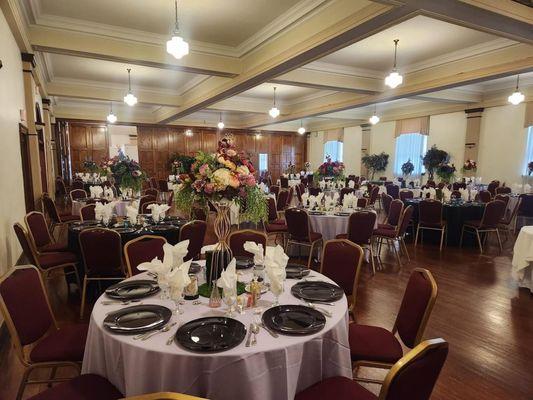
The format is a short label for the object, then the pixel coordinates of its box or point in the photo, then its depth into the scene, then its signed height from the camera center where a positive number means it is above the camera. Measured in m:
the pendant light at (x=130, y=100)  7.65 +1.31
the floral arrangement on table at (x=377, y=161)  13.08 -0.07
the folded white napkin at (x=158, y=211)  4.67 -0.75
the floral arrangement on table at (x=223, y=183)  1.98 -0.15
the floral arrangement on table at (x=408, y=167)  11.91 -0.27
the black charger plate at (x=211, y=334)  1.53 -0.86
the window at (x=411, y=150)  11.98 +0.35
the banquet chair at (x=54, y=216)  6.14 -1.13
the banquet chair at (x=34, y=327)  1.92 -1.04
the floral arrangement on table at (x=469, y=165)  8.60 -0.12
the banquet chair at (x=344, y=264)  2.76 -0.89
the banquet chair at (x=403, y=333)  2.02 -1.11
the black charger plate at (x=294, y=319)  1.68 -0.86
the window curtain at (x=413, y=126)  11.68 +1.21
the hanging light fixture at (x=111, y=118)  10.55 +1.21
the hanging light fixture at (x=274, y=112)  9.58 +1.31
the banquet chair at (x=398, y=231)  5.21 -1.16
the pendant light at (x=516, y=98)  7.04 +1.33
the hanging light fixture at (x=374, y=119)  10.03 +1.19
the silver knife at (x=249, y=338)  1.57 -0.87
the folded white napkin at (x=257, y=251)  2.14 -0.59
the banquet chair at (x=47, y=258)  3.51 -1.21
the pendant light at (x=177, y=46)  4.24 +1.41
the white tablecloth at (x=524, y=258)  4.12 -1.22
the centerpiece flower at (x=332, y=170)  8.13 -0.27
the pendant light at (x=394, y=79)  5.91 +1.43
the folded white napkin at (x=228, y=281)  1.79 -0.66
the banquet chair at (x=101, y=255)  3.44 -1.04
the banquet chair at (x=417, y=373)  1.23 -0.80
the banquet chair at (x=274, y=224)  5.99 -1.24
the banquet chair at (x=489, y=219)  5.96 -1.07
